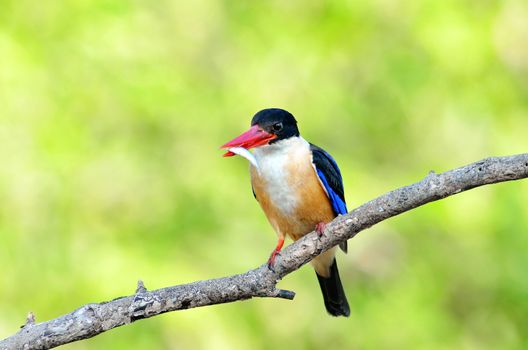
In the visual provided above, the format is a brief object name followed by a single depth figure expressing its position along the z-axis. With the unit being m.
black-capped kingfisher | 7.17
